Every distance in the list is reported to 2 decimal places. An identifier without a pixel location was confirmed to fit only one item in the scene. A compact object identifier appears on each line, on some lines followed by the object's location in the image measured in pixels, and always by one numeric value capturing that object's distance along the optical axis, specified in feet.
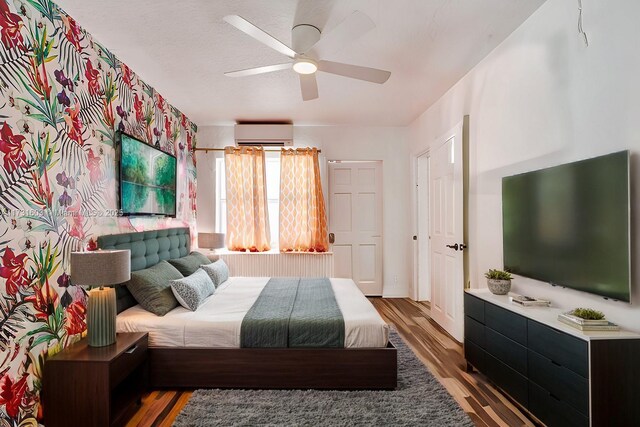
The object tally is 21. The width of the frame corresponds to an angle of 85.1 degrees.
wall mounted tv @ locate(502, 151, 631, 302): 5.63
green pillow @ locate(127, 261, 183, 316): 8.80
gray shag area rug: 7.00
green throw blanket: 8.23
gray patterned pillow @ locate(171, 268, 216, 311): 9.18
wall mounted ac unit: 16.16
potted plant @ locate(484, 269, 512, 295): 8.43
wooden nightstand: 6.44
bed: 8.17
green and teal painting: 9.62
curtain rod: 16.69
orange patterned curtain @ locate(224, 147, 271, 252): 16.34
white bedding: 8.25
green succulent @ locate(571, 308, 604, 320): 5.81
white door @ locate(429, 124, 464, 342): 11.12
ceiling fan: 6.55
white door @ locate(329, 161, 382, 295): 17.56
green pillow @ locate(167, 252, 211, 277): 11.34
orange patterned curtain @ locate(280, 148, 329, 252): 16.42
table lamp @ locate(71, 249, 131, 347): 6.81
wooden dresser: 5.40
